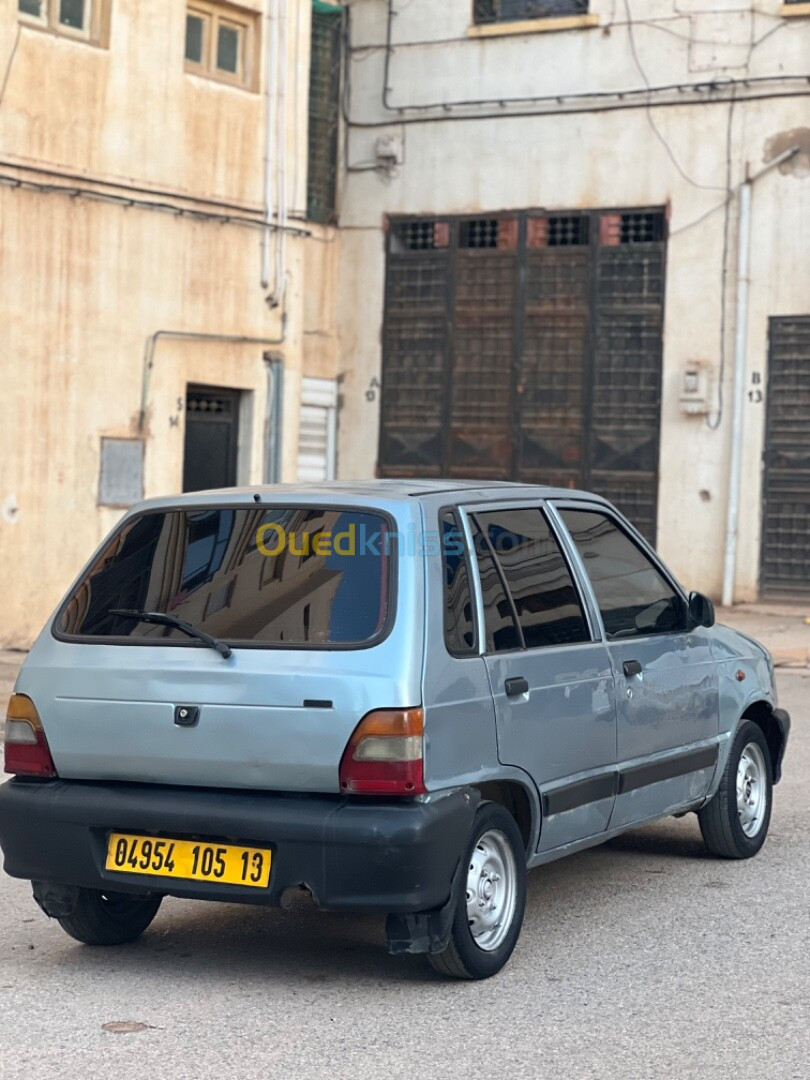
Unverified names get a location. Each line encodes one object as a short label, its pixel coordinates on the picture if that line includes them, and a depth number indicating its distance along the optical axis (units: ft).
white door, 72.49
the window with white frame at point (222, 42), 56.95
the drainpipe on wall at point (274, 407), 60.03
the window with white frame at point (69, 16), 51.21
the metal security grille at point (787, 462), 64.34
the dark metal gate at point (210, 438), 58.85
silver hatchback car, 17.37
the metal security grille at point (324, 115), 71.61
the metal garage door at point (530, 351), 67.21
